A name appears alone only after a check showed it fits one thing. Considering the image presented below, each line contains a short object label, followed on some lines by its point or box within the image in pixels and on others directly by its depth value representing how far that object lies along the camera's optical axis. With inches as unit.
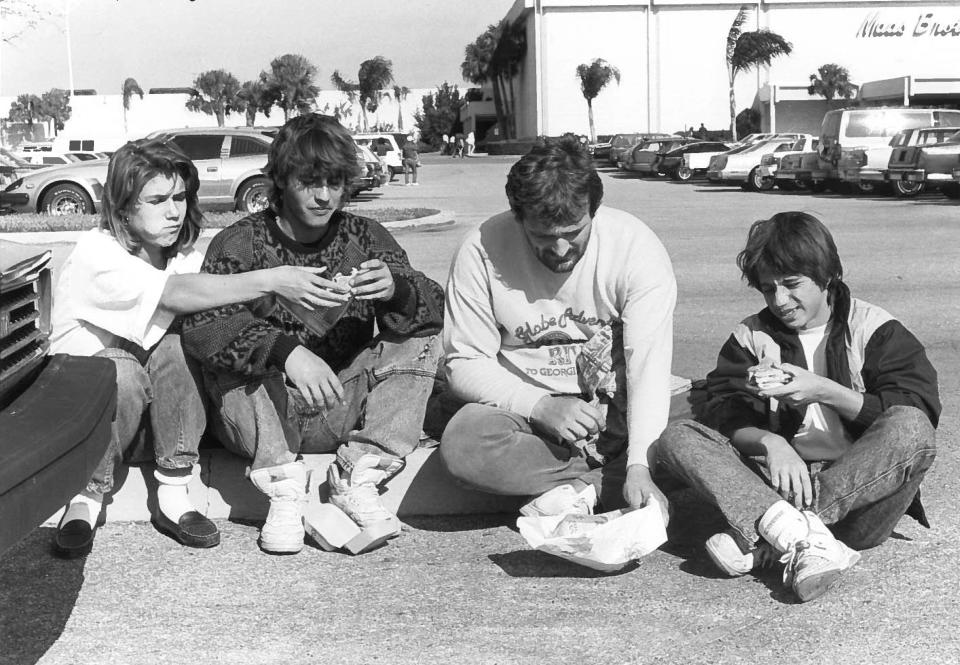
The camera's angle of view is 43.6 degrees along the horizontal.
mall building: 3041.3
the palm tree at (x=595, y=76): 2938.0
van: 1069.8
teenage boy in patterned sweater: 153.3
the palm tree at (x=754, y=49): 2527.1
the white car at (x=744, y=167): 1237.1
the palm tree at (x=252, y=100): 4411.9
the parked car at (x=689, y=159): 1497.3
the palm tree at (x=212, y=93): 4360.2
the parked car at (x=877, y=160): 951.6
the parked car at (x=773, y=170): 1204.0
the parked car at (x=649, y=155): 1642.5
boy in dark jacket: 136.9
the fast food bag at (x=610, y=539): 137.5
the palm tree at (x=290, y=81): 4343.0
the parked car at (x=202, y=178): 828.0
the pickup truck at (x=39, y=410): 102.7
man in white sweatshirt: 149.5
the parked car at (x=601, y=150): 2227.0
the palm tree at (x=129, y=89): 4192.9
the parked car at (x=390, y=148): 1598.2
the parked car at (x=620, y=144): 2023.9
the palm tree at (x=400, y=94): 4840.1
